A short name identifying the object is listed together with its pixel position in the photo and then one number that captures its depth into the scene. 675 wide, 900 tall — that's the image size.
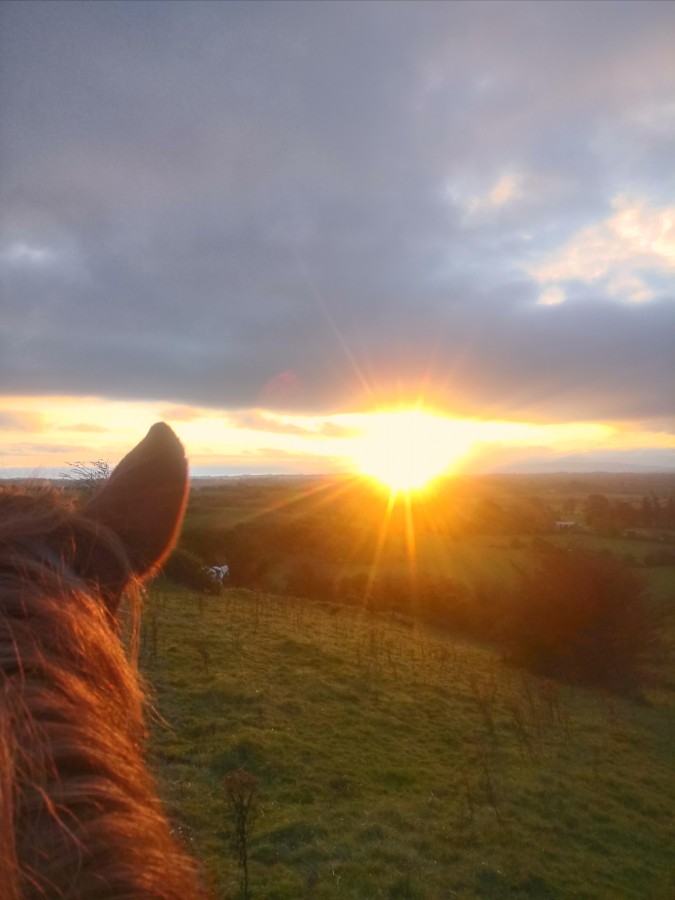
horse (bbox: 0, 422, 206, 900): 0.81
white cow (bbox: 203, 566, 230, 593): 21.20
